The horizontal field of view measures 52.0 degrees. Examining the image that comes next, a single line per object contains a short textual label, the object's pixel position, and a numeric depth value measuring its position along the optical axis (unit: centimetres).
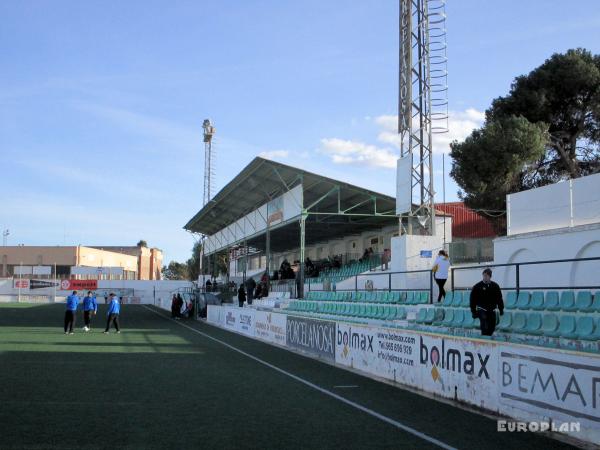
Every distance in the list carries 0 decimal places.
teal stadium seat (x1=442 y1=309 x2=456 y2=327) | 1376
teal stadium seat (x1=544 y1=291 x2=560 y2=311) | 1196
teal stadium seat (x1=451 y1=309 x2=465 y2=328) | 1334
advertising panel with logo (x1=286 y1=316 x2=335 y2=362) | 1591
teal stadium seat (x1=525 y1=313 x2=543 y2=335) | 1113
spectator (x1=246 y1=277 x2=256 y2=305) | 3238
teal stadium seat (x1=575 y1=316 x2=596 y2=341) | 984
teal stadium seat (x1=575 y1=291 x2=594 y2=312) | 1117
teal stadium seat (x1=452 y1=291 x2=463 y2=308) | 1490
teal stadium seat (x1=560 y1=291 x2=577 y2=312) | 1159
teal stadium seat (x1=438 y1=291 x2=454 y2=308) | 1528
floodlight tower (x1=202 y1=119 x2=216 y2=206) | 6525
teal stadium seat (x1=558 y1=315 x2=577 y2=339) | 1025
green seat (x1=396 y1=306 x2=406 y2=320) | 1681
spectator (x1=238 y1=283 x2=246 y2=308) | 3231
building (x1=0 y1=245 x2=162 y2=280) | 8881
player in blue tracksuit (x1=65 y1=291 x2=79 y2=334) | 2398
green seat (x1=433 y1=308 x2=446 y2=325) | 1419
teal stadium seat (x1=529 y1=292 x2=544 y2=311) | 1230
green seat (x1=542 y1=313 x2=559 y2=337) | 1074
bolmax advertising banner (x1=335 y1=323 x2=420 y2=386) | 1167
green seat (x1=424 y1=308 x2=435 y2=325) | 1444
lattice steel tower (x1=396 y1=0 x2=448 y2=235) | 2262
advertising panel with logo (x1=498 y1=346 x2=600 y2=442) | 716
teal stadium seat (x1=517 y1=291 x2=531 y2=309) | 1267
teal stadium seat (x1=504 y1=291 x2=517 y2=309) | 1310
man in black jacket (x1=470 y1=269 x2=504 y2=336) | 1126
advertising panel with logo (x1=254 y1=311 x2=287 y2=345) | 2057
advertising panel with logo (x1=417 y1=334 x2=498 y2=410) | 912
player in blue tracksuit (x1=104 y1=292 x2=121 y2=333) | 2555
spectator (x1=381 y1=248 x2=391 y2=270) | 2698
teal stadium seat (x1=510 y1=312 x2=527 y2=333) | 1155
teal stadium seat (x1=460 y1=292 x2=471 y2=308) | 1451
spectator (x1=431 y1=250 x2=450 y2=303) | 1636
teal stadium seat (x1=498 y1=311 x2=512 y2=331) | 1196
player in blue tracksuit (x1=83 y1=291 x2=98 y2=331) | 2658
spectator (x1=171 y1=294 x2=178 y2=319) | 4003
